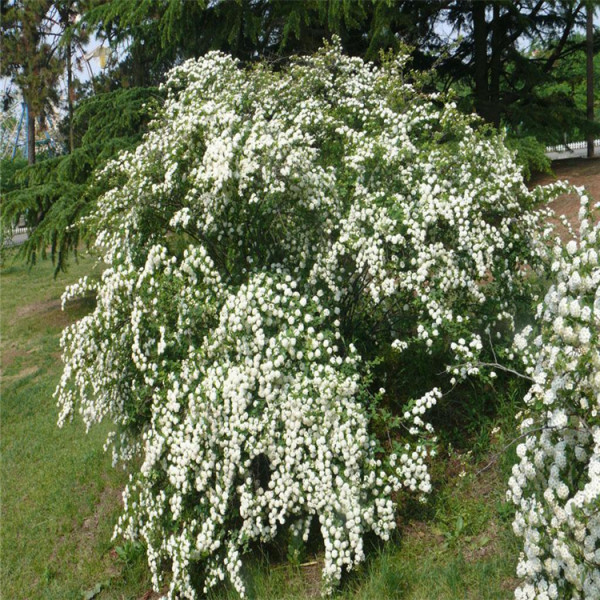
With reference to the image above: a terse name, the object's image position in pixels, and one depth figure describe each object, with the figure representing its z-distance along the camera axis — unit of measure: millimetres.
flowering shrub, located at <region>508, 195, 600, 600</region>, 2545
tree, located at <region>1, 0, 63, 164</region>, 18484
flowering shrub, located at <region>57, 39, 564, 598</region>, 3830
